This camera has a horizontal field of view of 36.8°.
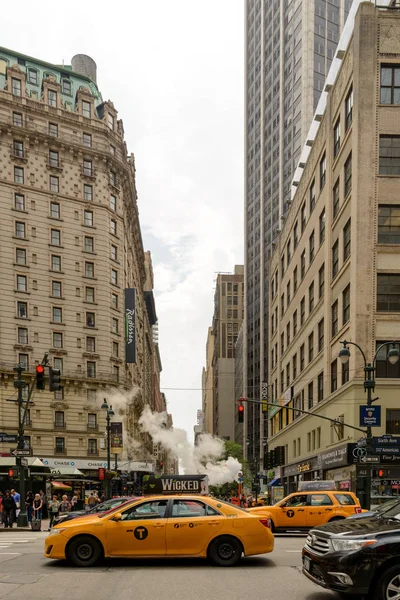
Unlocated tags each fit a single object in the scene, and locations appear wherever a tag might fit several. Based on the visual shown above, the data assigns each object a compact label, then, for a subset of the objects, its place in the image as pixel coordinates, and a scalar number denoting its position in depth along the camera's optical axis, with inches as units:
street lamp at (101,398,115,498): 1684.3
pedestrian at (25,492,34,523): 1173.7
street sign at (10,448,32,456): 1083.8
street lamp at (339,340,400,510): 924.6
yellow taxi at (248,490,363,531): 811.4
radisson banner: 2743.6
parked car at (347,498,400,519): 397.4
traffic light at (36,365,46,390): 907.2
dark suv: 315.3
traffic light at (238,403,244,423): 1175.3
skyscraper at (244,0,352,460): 4077.3
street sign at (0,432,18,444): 1051.9
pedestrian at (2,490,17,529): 1054.2
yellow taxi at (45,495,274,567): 471.2
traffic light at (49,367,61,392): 946.7
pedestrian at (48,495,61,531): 1037.8
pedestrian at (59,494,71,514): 1143.0
